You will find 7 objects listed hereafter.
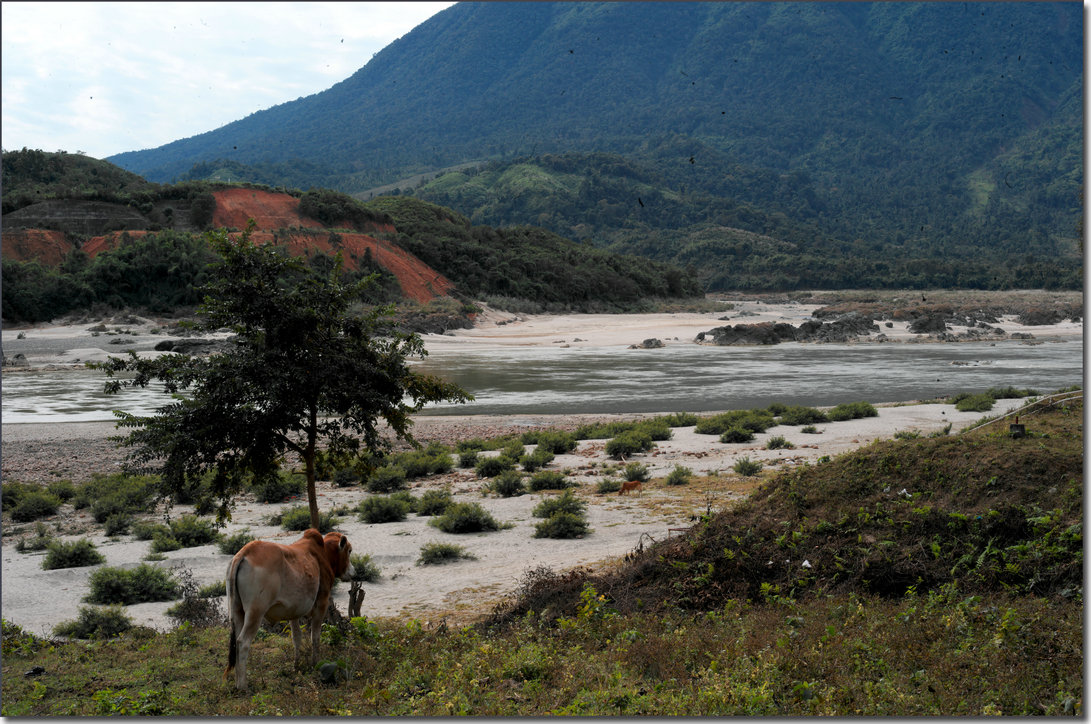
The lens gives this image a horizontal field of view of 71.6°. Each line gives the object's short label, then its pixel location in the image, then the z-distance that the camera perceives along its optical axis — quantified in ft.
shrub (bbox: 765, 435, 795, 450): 67.87
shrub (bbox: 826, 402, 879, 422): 84.74
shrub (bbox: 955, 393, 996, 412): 81.51
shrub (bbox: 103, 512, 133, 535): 46.55
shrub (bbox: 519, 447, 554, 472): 62.28
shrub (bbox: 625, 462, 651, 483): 57.36
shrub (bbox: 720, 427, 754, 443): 73.77
